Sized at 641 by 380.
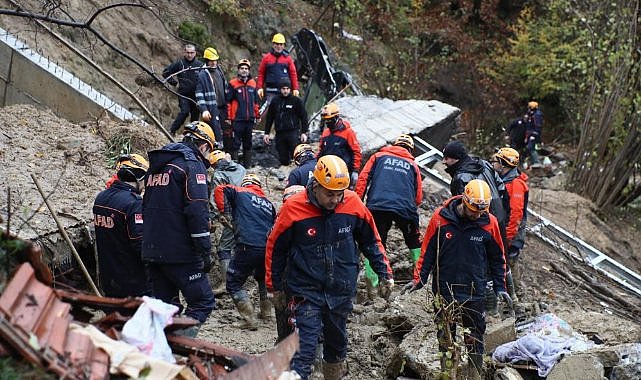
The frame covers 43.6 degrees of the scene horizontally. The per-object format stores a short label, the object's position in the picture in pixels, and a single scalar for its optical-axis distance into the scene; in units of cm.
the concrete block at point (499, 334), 800
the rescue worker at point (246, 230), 778
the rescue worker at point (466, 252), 679
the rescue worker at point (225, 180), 827
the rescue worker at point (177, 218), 629
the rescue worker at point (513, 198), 909
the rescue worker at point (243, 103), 1208
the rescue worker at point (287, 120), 1209
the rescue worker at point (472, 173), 834
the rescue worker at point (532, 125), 1900
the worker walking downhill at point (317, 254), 595
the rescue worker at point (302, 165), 838
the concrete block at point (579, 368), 685
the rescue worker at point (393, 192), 849
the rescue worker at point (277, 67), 1294
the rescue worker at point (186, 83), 1200
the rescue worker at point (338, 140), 1015
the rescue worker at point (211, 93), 1145
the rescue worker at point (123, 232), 659
